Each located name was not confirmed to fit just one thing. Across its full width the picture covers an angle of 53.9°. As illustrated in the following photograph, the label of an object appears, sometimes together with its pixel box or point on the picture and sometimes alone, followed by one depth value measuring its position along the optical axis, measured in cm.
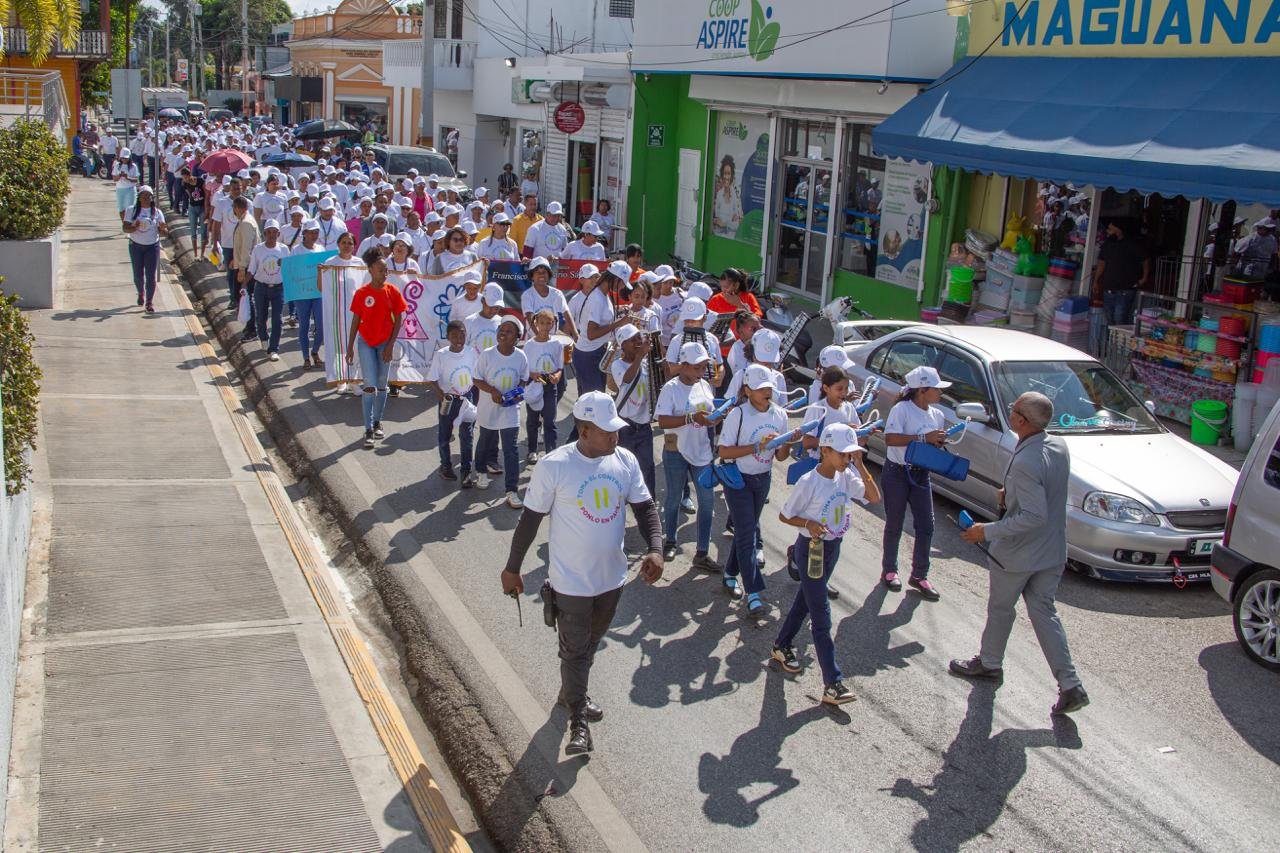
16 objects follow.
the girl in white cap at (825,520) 685
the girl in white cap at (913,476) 859
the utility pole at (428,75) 3453
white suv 772
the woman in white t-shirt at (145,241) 1709
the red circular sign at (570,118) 2391
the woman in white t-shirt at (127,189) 1991
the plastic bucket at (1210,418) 1298
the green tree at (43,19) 1794
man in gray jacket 684
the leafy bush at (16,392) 769
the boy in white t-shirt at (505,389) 999
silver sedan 892
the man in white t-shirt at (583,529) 612
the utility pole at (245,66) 6700
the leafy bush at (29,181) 1748
